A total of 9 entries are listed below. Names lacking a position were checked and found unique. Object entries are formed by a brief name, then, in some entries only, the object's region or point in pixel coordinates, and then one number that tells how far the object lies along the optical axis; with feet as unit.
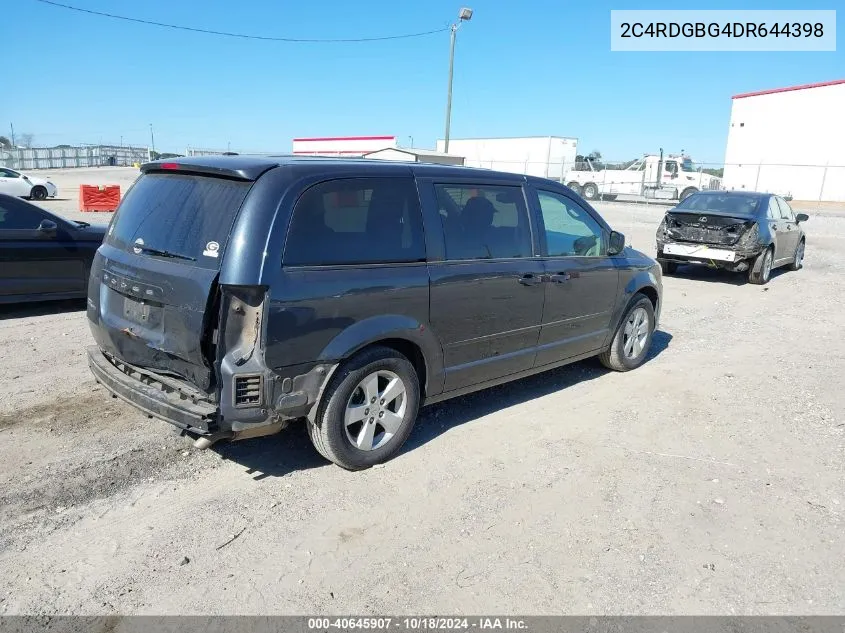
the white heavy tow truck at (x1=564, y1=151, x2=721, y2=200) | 112.37
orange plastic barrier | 71.82
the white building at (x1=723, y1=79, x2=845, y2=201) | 113.80
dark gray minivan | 11.07
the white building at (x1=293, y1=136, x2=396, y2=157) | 147.33
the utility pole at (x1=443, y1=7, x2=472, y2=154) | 84.99
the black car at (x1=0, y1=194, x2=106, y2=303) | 23.57
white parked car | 76.28
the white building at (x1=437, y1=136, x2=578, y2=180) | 127.65
